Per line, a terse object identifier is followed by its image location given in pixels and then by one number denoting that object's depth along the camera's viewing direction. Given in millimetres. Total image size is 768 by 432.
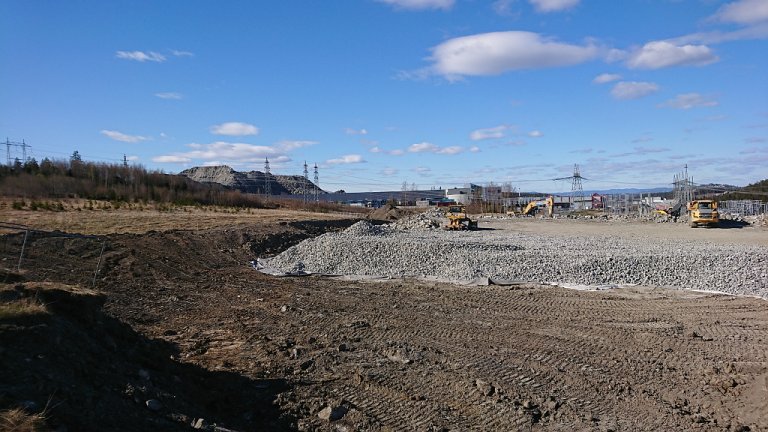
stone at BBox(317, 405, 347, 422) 6086
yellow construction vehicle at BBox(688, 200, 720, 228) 37375
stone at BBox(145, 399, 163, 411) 5012
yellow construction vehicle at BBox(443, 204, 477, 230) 36625
